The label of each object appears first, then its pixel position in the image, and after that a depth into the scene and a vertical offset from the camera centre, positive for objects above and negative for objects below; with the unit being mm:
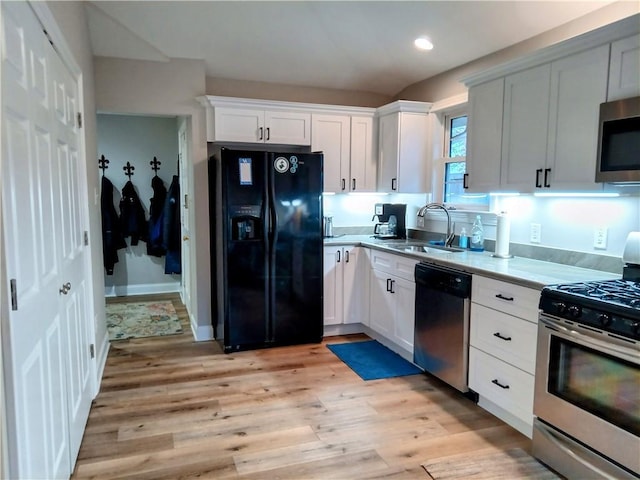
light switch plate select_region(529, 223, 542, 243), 3135 -184
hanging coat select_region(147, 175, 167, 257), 5895 -153
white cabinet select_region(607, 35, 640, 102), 2219 +689
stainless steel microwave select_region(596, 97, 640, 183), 2174 +321
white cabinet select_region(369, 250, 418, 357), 3531 -771
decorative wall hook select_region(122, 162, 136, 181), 5855 +455
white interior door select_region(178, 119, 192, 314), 4395 -6
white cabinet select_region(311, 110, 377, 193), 4371 +553
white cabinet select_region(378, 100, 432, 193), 4227 +556
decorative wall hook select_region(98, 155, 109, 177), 5734 +520
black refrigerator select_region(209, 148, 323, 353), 3744 -353
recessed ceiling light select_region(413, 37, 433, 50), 3604 +1314
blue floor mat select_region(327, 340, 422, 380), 3443 -1264
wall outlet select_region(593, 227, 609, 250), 2684 -188
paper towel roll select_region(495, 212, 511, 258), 3205 -201
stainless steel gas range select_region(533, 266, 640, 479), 1893 -795
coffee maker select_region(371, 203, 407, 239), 4668 -182
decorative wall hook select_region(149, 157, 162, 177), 5953 +529
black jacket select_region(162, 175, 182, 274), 5824 -292
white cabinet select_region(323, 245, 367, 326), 4203 -764
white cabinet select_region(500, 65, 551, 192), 2742 +491
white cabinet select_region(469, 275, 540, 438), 2455 -824
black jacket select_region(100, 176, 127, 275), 5730 -304
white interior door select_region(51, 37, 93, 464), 2180 -246
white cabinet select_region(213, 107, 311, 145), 4008 +719
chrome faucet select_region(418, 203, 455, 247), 3971 -87
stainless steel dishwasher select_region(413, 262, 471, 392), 2922 -806
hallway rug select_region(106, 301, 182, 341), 4433 -1234
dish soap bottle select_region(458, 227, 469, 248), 3756 -284
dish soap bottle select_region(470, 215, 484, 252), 3631 -251
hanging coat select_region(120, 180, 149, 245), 5852 -127
